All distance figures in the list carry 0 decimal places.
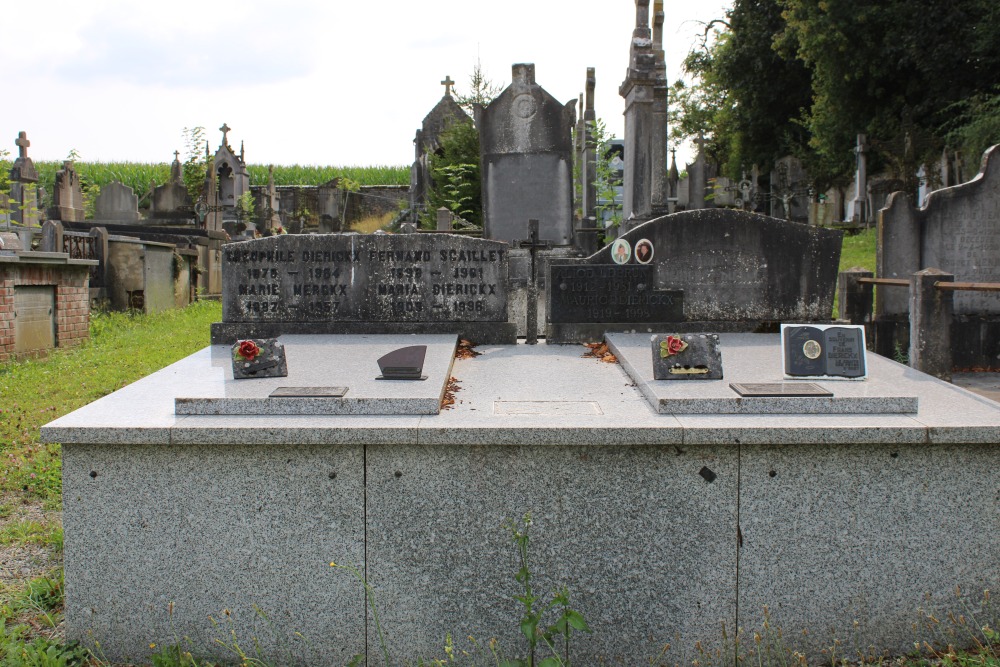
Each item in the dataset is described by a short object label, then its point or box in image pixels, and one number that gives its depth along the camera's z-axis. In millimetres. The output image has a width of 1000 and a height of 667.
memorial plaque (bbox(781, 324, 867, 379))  3955
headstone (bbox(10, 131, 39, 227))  16625
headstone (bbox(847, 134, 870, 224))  23375
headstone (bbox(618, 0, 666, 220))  13094
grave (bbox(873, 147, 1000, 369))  8180
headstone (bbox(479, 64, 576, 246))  13852
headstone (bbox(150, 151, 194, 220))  24188
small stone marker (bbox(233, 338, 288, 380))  4035
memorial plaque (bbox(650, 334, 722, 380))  3971
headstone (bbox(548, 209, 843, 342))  6020
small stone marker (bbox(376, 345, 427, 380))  3938
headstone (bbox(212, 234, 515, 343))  5695
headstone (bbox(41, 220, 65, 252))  11984
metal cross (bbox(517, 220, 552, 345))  5922
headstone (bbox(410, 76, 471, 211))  25172
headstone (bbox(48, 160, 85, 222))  18047
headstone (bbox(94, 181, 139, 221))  21875
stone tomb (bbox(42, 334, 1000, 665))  3219
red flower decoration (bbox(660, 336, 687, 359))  3951
